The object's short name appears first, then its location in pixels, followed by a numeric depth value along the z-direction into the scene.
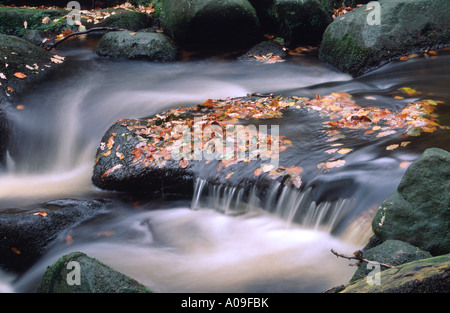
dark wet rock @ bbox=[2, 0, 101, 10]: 14.34
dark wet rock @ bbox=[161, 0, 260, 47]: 9.80
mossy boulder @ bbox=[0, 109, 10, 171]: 6.68
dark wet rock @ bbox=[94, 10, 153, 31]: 11.79
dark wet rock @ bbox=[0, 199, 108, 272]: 4.33
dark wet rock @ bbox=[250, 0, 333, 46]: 9.95
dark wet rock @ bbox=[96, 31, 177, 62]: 9.88
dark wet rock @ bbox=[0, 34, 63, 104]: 7.52
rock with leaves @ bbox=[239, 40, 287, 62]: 10.01
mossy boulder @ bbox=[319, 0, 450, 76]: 8.16
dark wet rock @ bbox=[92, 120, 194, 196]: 5.47
